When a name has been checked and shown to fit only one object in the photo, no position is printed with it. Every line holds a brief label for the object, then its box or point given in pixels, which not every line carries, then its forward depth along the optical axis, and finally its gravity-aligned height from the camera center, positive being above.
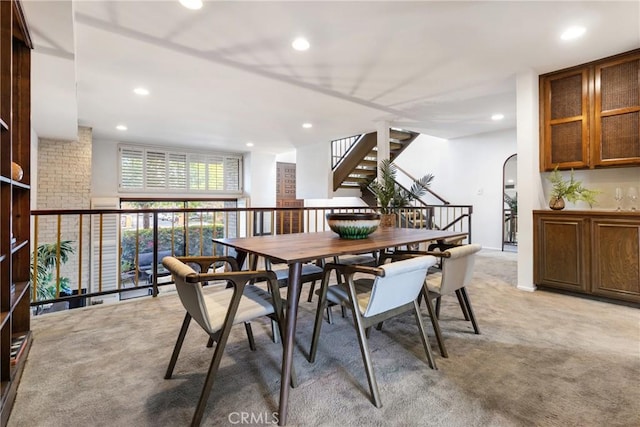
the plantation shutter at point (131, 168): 6.63 +1.05
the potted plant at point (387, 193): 4.26 +0.31
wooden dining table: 1.41 -0.19
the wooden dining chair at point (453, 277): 1.89 -0.41
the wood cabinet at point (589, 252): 2.75 -0.37
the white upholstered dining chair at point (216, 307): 1.30 -0.46
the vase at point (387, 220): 3.58 -0.06
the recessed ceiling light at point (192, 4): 2.12 +1.49
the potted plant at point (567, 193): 3.15 +0.23
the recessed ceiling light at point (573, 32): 2.47 +1.50
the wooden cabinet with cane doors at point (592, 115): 2.84 +0.99
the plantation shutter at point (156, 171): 6.91 +1.04
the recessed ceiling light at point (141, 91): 3.69 +1.53
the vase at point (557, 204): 3.21 +0.11
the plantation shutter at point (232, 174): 8.00 +1.11
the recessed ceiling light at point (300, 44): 2.61 +1.50
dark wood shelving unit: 1.44 +0.10
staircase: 6.62 +1.26
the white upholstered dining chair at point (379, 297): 1.45 -0.44
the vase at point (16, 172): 1.69 +0.25
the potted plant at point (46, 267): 3.83 -0.66
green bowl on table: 2.18 -0.06
